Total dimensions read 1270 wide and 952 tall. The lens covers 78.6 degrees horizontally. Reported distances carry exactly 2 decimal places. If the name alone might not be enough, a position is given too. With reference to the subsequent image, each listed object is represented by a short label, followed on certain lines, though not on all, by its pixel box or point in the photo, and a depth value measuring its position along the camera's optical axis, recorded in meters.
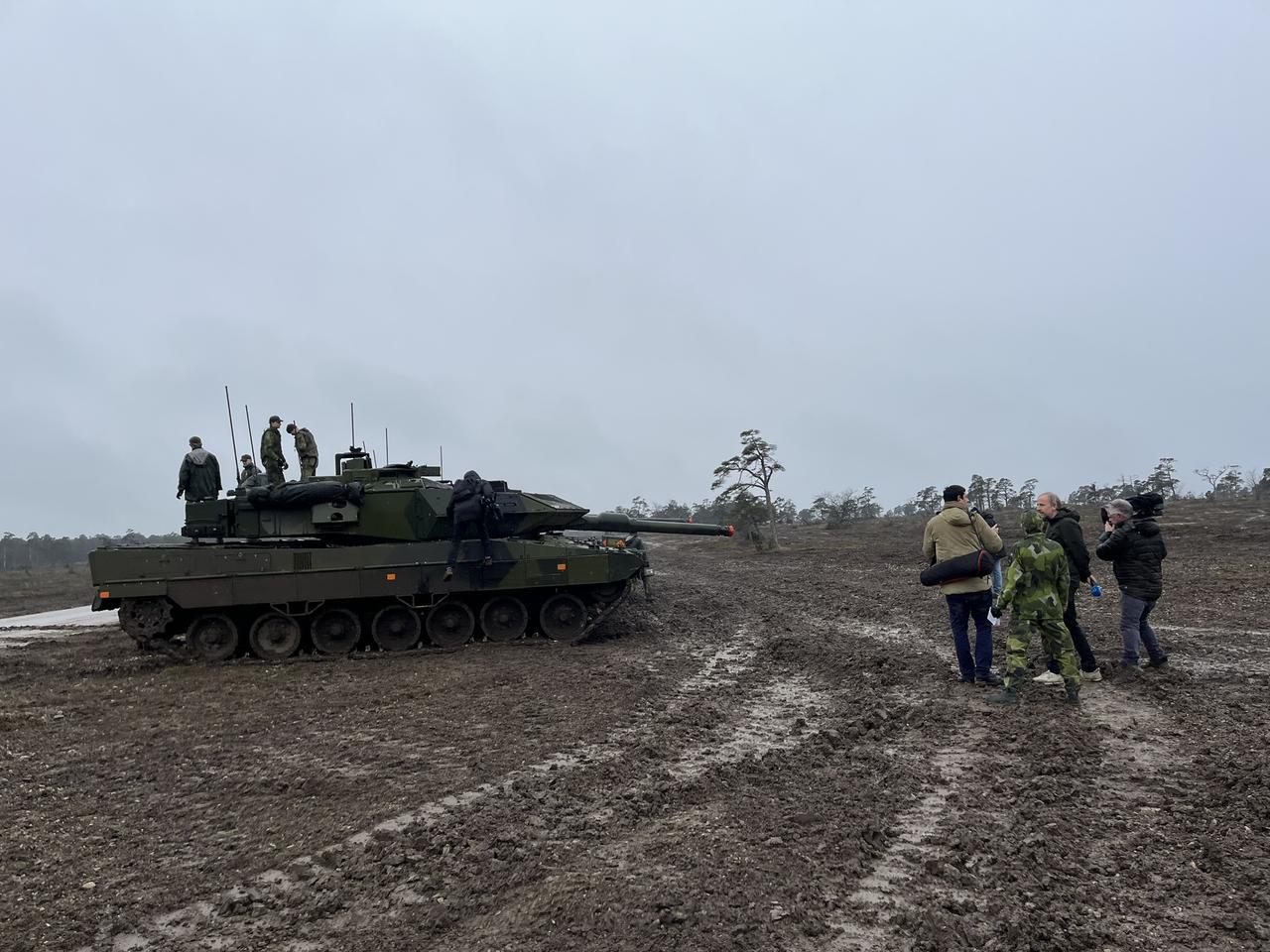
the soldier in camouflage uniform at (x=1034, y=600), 6.34
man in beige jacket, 7.01
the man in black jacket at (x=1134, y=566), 7.00
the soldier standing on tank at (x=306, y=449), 12.22
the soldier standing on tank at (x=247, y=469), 11.89
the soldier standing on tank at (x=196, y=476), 11.42
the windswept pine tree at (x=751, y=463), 35.12
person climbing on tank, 10.86
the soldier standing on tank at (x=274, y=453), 12.09
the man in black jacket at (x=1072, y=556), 6.96
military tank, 10.76
